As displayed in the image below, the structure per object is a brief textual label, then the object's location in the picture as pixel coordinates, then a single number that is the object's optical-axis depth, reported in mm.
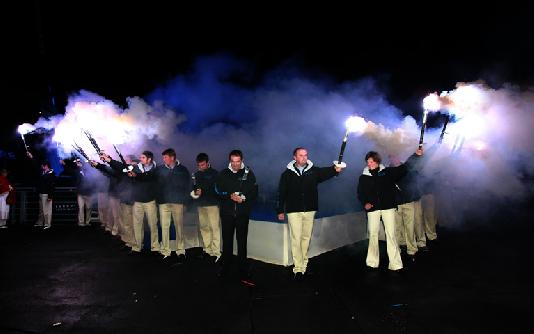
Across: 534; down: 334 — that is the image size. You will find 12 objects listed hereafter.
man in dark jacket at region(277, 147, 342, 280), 5379
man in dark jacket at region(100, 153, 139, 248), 6922
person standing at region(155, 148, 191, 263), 6484
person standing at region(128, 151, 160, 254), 6665
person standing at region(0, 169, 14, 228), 10406
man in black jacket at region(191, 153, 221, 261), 6387
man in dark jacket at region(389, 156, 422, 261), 6406
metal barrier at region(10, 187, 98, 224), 11250
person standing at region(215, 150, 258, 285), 5516
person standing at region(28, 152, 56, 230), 10405
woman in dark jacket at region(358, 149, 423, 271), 5652
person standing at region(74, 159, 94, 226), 10516
